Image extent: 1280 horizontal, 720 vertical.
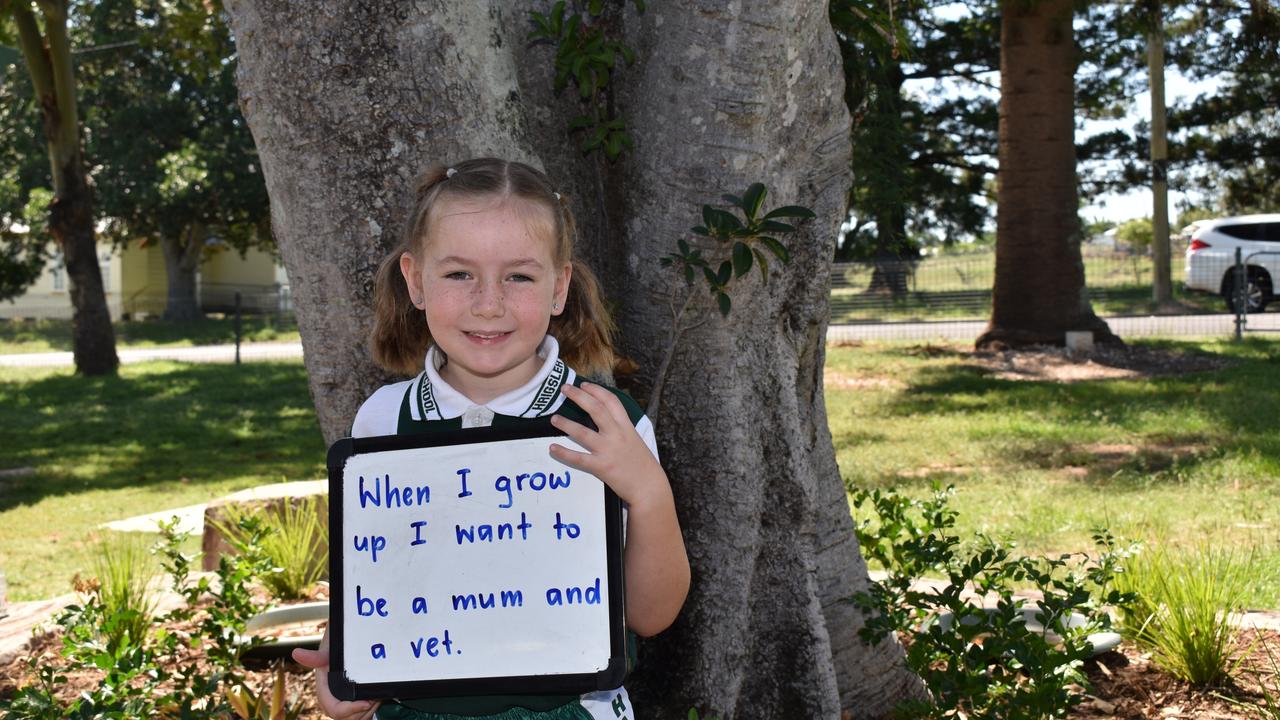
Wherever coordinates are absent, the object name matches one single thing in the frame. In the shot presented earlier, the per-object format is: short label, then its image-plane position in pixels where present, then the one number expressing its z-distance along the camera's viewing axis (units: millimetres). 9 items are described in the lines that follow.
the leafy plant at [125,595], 3480
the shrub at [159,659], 2924
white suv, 21359
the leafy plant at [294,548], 5043
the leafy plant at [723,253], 2727
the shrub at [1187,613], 3736
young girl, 2074
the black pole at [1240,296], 16531
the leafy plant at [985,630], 2779
